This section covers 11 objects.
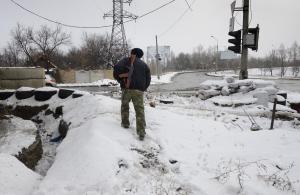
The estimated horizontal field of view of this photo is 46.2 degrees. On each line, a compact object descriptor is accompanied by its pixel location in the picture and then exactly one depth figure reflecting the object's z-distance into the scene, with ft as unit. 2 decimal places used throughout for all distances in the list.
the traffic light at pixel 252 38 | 43.04
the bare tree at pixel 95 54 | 171.01
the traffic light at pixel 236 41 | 42.22
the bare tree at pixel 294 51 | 381.60
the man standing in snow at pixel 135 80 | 21.95
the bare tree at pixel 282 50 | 363.05
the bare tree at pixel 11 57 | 191.25
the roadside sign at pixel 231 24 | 45.95
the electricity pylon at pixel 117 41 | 112.16
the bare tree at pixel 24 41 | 171.01
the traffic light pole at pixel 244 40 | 44.34
